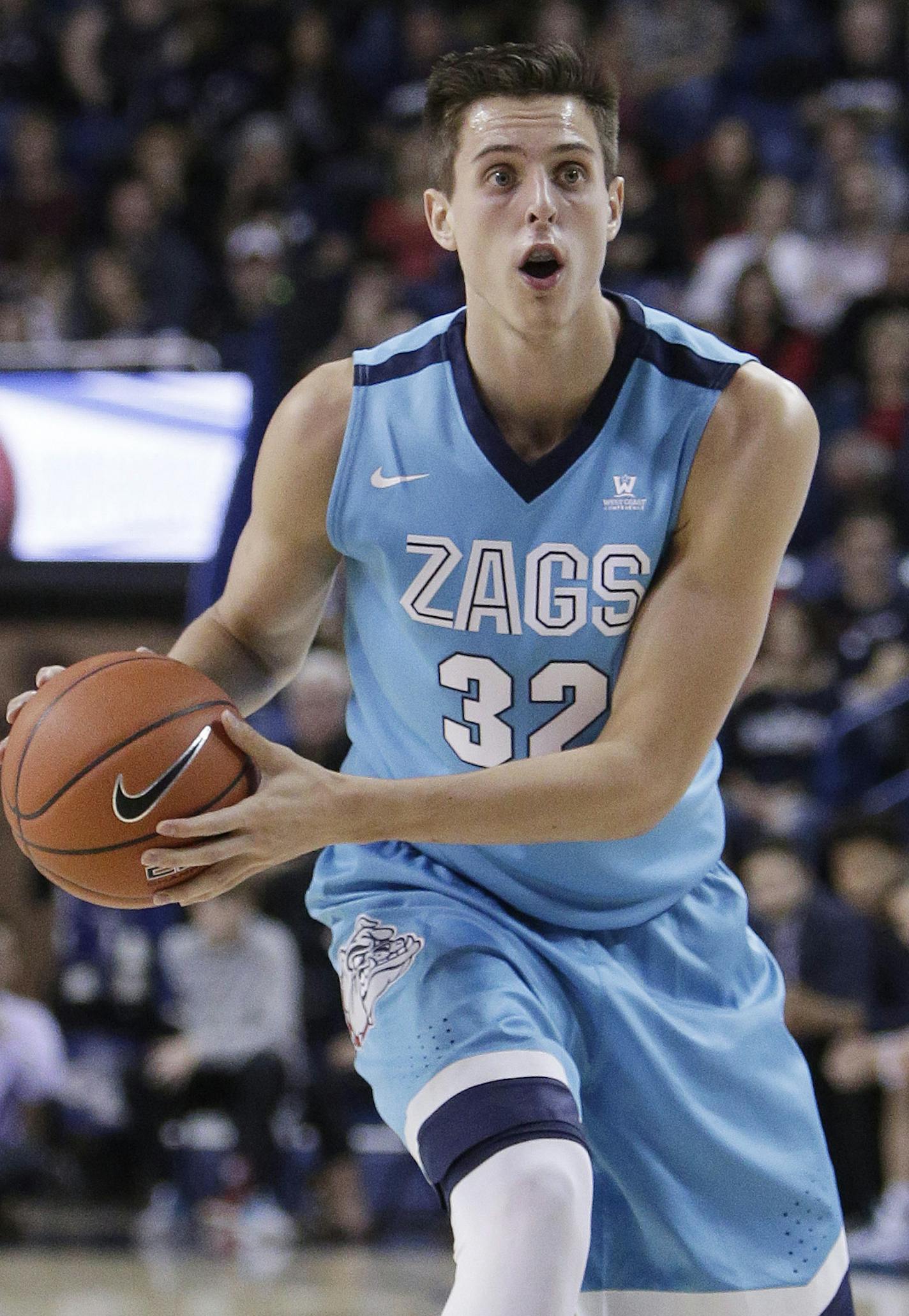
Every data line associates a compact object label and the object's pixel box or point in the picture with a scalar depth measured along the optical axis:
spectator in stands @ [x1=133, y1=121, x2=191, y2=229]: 19.70
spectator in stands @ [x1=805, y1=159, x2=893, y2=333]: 16.75
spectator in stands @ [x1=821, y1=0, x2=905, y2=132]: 18.61
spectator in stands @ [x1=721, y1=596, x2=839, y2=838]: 13.74
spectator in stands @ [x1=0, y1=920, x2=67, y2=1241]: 13.34
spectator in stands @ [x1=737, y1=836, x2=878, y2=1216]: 11.77
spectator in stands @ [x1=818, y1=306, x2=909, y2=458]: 15.52
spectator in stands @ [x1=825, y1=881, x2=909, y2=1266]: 11.47
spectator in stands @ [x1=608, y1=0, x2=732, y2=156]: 19.17
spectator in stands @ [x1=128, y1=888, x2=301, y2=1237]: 13.11
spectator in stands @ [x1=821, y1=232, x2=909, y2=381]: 15.90
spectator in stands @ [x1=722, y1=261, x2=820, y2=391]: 15.65
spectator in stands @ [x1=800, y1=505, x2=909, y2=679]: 14.01
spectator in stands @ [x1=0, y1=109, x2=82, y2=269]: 19.84
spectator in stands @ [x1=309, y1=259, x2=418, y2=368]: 16.23
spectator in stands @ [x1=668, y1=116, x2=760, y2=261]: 17.50
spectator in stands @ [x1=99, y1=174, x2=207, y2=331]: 18.67
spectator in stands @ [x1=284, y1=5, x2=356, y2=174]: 20.28
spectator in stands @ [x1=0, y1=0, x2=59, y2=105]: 21.81
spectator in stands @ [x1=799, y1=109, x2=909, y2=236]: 17.30
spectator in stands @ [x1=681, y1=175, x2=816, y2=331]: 16.62
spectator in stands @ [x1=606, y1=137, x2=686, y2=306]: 17.45
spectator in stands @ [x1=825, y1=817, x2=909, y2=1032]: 12.08
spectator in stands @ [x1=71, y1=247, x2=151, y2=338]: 18.42
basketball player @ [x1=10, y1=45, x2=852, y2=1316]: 5.21
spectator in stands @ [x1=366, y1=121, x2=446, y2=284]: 18.03
